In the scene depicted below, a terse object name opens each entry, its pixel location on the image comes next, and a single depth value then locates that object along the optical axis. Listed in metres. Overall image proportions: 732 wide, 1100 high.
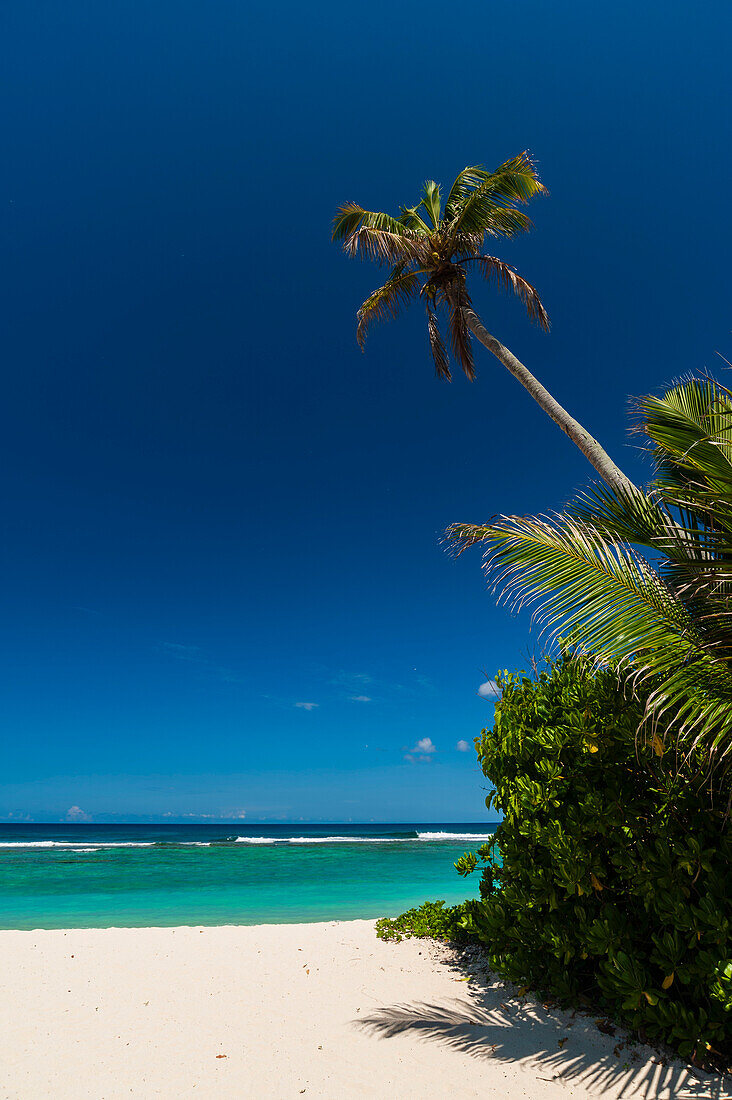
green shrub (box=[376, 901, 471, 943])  7.00
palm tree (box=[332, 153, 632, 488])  8.32
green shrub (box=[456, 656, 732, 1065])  3.60
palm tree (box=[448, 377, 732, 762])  3.55
